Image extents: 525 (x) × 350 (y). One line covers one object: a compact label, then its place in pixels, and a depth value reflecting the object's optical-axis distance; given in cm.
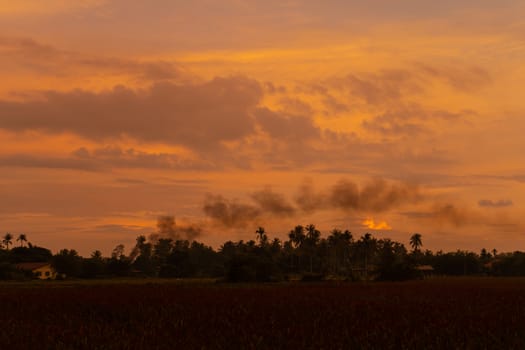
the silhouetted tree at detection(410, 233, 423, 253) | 18988
